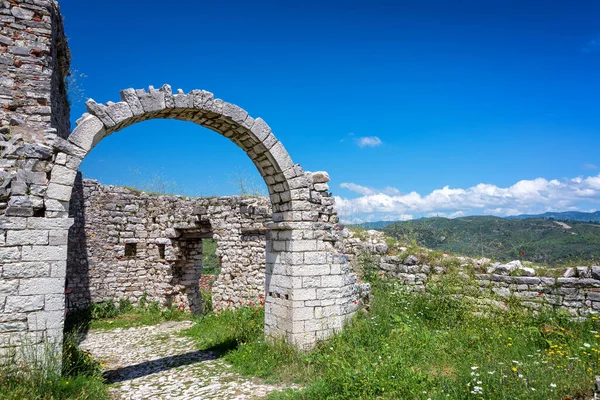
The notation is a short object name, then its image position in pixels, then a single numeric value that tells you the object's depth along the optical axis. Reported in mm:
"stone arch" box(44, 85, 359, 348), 6438
